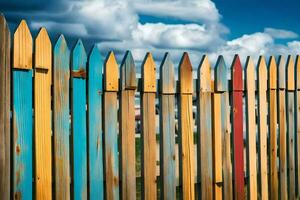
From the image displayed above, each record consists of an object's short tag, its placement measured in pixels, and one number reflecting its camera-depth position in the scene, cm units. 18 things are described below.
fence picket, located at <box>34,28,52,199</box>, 358
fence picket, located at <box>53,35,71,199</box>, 368
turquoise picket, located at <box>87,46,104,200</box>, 385
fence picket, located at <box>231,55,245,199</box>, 491
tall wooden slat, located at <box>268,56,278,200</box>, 536
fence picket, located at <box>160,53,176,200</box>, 430
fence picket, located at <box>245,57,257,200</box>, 509
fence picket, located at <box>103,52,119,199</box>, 393
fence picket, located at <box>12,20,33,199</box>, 351
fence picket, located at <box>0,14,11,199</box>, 346
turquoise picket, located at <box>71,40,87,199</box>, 377
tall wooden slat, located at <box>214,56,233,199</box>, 475
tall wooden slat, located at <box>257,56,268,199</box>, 522
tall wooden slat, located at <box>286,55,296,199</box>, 562
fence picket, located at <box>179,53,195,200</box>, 441
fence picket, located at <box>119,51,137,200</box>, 402
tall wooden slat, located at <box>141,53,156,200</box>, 417
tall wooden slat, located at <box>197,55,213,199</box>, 459
